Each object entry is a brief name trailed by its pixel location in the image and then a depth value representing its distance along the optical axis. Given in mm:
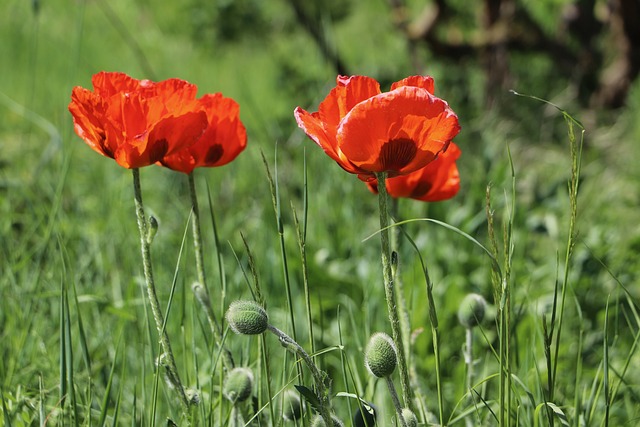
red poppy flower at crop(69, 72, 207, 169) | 2666
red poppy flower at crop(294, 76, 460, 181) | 2580
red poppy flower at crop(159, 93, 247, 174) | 2758
